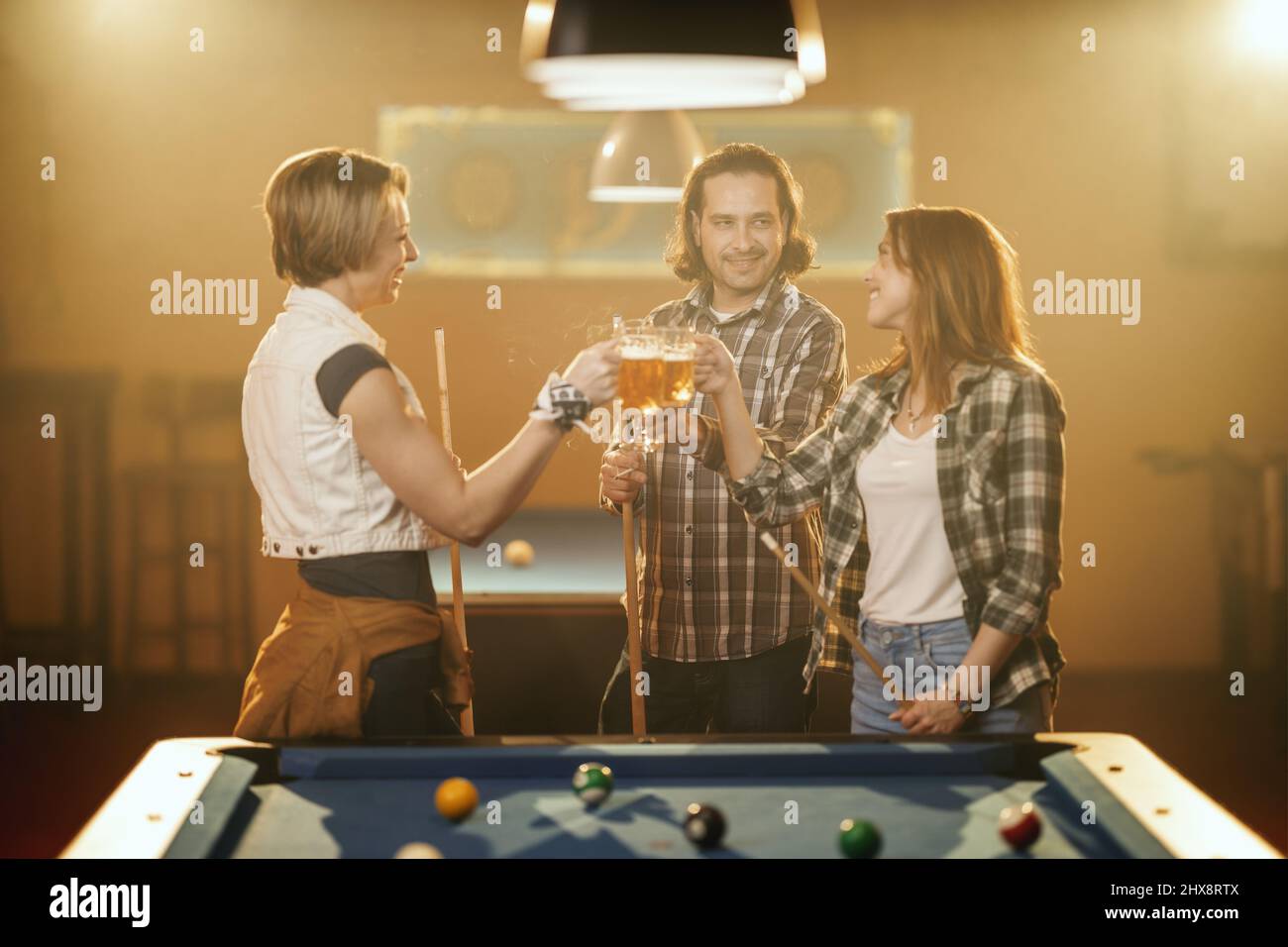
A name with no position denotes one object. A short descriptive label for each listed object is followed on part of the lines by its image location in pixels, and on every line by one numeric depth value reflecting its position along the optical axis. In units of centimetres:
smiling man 302
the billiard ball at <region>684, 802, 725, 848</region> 176
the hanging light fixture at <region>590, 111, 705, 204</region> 354
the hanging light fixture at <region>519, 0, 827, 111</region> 190
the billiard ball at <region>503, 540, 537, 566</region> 431
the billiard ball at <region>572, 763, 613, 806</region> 192
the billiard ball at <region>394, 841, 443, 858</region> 171
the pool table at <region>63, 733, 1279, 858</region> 177
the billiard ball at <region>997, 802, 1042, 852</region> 175
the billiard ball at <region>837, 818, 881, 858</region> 173
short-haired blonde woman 219
